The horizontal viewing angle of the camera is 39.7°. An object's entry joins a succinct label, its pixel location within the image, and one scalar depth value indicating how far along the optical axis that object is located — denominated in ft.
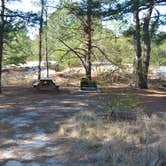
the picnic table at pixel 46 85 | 27.51
